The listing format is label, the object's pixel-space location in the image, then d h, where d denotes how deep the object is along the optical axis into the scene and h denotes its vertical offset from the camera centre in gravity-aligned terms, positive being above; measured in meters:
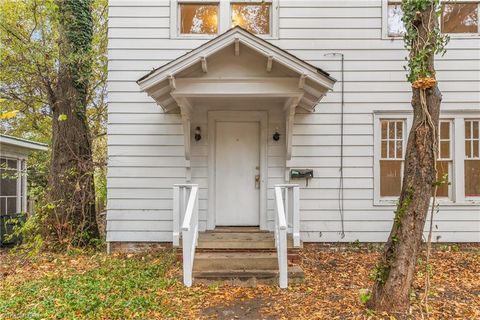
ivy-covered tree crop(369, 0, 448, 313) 3.48 -0.13
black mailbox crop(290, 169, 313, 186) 6.39 -0.10
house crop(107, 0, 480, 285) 6.44 +0.64
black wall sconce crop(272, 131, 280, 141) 6.40 +0.59
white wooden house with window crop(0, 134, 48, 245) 9.40 -0.31
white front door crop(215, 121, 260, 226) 6.45 -0.09
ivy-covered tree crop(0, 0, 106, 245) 7.09 +1.53
